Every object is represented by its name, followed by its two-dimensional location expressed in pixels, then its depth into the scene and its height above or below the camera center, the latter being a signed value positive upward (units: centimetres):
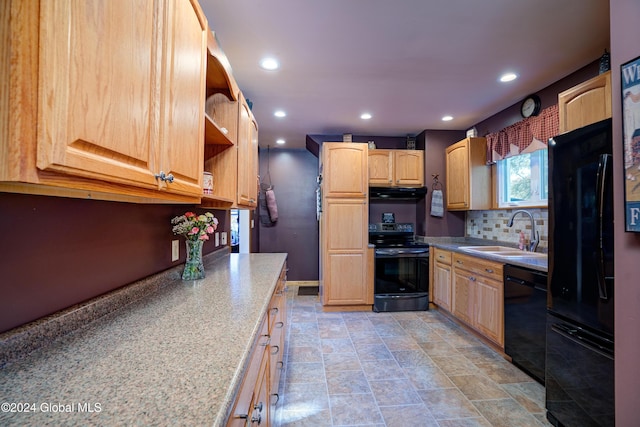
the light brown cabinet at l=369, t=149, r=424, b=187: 406 +75
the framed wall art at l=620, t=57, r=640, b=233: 122 +37
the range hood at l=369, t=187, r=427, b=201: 403 +40
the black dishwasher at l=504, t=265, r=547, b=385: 209 -75
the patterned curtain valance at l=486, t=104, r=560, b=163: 259 +88
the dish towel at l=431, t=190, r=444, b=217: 397 +23
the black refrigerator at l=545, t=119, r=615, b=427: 140 -32
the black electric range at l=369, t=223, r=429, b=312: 375 -75
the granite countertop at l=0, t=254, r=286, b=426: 55 -37
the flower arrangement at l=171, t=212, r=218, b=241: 158 -4
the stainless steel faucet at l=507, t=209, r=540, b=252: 275 -15
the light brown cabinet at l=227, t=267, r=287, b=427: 82 -61
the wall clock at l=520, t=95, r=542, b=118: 285 +118
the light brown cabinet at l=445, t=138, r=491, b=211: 348 +56
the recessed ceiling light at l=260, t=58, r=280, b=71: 231 +128
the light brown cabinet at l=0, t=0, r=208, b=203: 50 +27
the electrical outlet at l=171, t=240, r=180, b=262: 170 -19
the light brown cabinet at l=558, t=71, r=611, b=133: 179 +81
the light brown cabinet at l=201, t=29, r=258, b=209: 183 +50
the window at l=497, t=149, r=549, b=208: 288 +45
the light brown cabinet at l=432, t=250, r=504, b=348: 254 -73
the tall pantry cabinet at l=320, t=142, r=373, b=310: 379 -16
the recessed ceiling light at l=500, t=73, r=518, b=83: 254 +130
